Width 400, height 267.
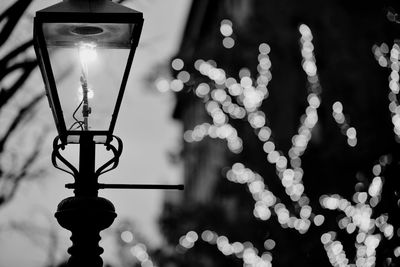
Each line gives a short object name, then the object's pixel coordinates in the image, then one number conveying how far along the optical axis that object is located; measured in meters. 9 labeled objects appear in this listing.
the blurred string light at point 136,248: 20.47
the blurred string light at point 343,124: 15.42
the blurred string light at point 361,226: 9.90
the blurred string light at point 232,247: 17.38
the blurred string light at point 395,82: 10.35
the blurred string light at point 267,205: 16.00
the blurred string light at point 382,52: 12.88
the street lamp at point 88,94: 4.97
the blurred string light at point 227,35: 18.56
